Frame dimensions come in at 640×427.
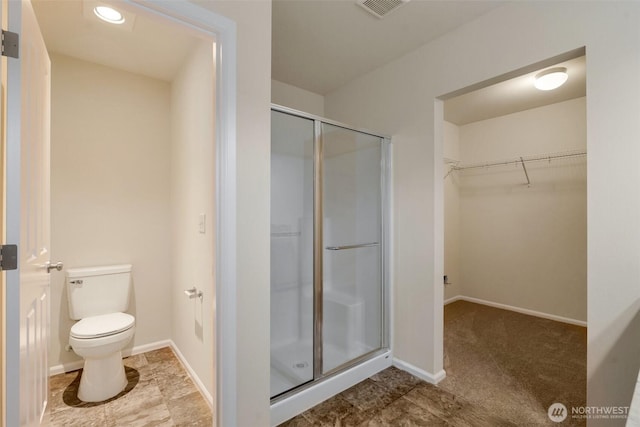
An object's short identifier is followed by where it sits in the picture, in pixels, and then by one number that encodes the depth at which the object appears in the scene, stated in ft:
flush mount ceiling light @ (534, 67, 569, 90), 8.43
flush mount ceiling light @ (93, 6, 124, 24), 5.75
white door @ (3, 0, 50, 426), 3.40
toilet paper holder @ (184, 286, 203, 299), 6.71
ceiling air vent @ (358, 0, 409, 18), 5.96
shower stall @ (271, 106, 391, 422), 6.72
